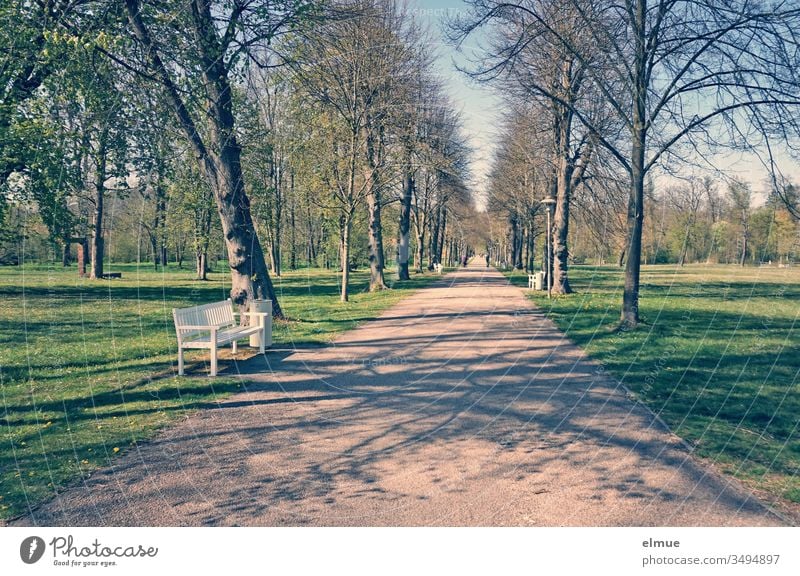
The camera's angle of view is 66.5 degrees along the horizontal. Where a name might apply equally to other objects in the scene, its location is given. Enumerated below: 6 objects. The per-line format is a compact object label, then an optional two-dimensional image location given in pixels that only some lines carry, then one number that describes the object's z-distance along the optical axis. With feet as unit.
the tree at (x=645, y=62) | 38.27
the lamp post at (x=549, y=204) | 83.16
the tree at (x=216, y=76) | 34.47
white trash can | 40.42
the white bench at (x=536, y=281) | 103.87
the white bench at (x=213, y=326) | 32.42
